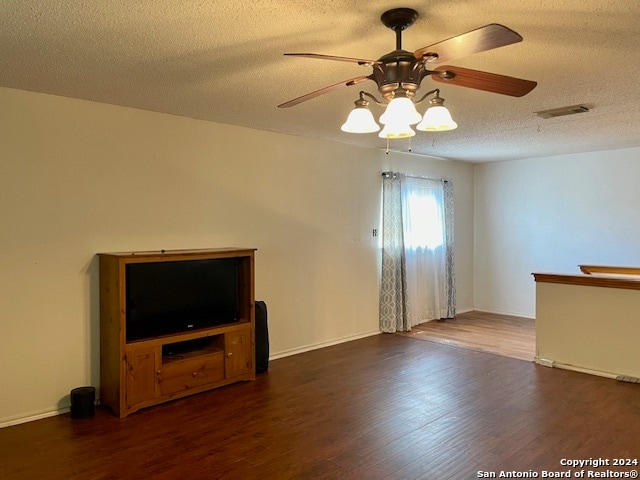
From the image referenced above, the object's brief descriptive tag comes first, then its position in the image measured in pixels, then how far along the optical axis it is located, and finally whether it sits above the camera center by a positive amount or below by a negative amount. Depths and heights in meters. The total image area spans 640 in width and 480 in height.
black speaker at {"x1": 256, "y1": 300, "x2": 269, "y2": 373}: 4.16 -0.91
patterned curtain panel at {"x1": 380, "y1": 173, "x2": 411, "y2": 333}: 5.71 -0.18
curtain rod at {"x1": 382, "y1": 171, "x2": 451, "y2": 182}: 5.74 +0.84
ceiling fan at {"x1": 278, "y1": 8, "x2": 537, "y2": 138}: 1.83 +0.75
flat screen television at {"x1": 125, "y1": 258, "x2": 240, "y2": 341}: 3.41 -0.43
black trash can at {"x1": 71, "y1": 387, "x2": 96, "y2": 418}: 3.23 -1.14
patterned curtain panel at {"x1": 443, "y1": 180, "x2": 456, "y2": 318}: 6.55 -0.18
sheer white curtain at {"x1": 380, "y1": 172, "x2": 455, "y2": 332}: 5.73 -0.15
